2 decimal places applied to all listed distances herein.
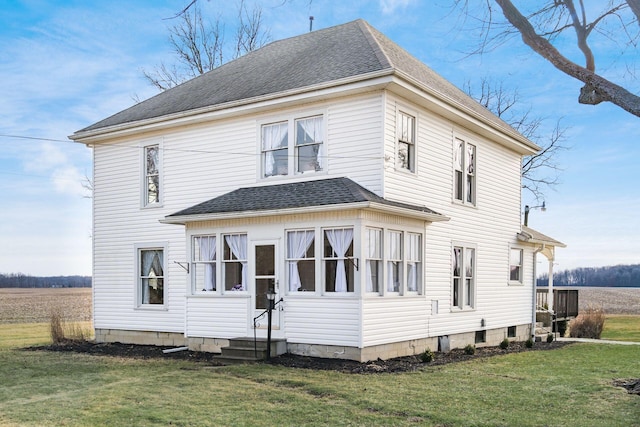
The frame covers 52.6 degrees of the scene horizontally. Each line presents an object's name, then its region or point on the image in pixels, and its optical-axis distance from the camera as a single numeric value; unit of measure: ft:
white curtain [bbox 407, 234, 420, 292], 48.34
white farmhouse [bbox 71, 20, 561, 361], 44.83
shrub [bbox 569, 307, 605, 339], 83.92
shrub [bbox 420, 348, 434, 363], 45.83
